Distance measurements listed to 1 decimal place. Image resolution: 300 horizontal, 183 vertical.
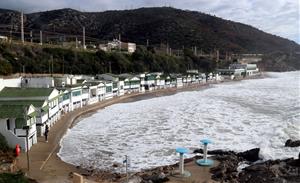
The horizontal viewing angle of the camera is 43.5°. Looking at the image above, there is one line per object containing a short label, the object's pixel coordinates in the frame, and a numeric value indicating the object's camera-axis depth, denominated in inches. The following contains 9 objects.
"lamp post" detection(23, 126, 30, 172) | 692.9
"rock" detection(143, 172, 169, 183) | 567.5
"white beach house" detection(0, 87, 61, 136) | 884.0
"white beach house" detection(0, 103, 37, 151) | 718.5
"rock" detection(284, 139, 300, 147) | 794.9
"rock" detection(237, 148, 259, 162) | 711.1
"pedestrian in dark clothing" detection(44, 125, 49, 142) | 840.2
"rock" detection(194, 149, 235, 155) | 743.1
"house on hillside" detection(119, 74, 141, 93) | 1980.7
